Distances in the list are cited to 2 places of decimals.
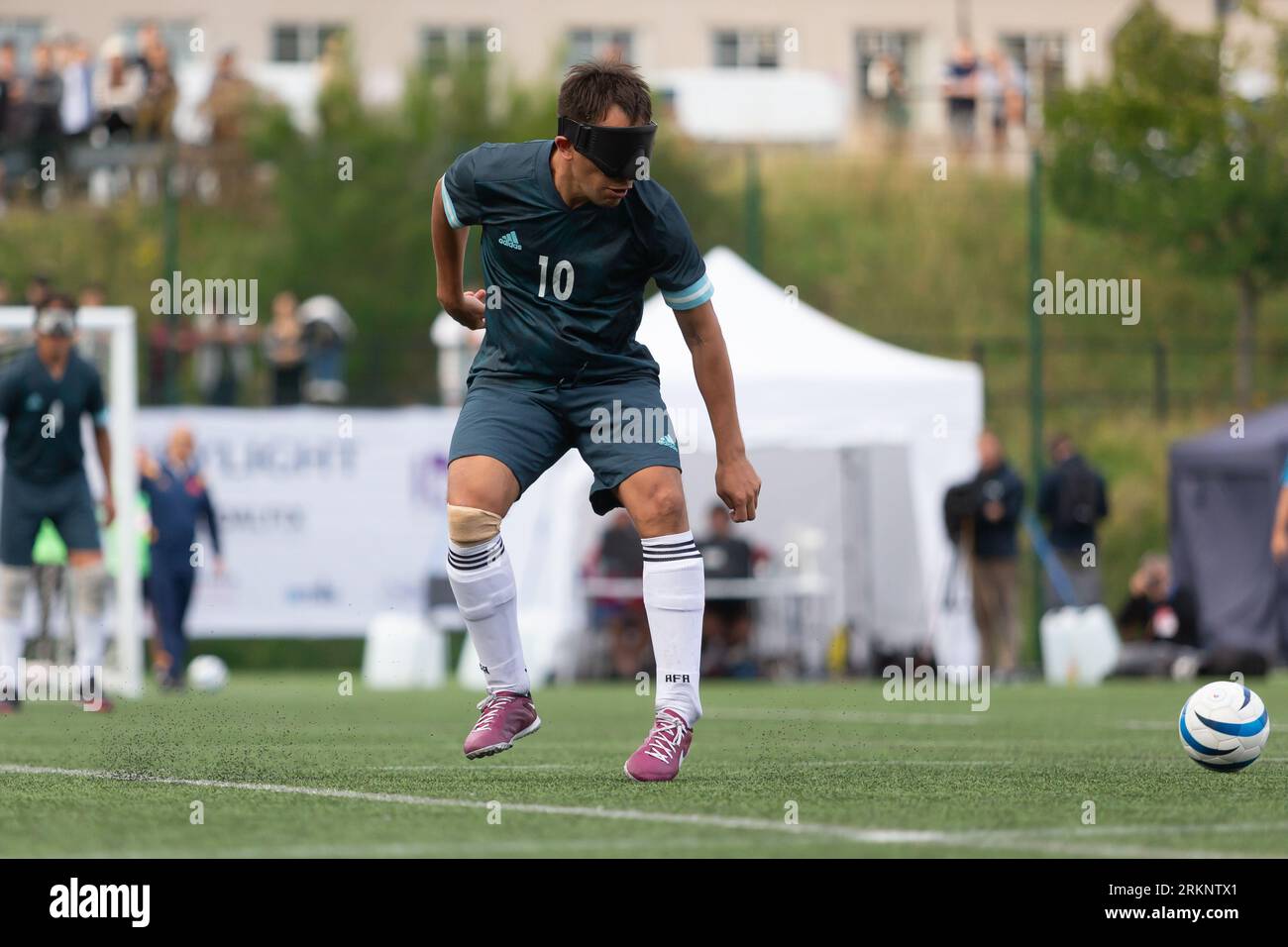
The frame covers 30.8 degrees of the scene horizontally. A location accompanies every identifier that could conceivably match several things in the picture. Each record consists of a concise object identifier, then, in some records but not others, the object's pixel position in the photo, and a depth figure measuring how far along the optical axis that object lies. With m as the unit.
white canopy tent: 18.16
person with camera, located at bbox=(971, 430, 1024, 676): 18.69
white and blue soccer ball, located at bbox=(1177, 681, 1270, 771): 7.07
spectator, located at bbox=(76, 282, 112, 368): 15.64
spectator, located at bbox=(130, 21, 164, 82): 26.59
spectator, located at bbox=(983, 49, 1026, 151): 30.00
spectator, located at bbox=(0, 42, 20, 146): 26.06
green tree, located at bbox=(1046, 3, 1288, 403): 22.28
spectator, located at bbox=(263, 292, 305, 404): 21.34
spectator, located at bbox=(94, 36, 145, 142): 26.44
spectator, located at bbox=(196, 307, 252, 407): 21.42
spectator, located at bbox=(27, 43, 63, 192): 26.11
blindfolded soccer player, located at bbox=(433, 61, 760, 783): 6.99
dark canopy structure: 20.45
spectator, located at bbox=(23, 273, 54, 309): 16.83
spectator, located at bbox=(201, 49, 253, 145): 28.56
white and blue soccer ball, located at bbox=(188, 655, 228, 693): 16.78
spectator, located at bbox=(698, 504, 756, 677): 19.30
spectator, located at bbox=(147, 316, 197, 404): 21.25
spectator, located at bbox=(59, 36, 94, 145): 26.25
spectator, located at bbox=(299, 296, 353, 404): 21.86
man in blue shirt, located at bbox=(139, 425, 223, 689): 17.70
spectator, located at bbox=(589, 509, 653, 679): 19.58
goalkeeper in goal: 12.50
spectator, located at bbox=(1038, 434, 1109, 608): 20.00
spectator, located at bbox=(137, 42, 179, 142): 26.78
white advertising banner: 20.11
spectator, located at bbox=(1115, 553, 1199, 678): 18.98
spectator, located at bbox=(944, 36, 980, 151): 29.95
